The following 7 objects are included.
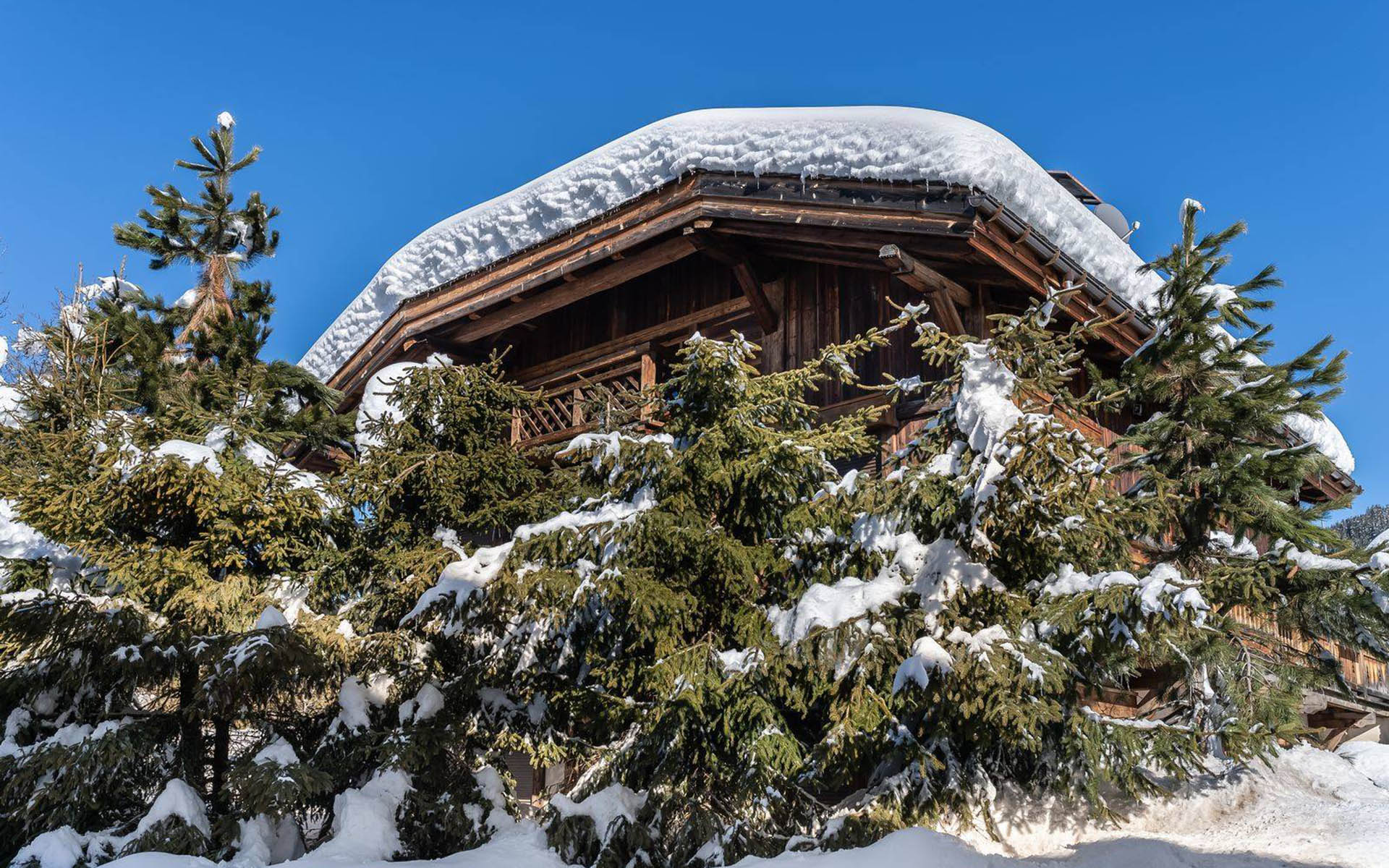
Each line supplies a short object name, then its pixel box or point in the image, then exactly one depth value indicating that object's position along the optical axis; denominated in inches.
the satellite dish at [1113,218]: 567.2
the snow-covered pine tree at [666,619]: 241.6
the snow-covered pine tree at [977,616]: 215.8
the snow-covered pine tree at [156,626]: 267.7
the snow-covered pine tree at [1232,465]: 280.5
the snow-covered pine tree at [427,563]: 276.4
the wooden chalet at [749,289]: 330.6
